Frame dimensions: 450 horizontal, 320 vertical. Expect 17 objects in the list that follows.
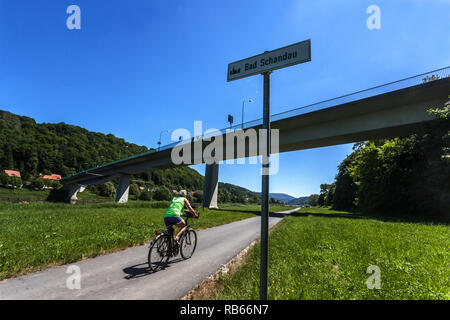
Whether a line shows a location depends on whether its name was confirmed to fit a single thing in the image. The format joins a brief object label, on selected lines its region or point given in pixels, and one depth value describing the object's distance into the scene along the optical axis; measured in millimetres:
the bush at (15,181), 69750
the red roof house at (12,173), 74012
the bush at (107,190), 81131
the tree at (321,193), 128375
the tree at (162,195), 72500
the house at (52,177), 89700
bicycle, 4946
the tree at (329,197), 91888
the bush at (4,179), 67312
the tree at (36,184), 74812
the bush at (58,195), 67675
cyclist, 5559
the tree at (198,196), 84875
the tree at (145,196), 70525
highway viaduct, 17609
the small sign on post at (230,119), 37972
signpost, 2244
